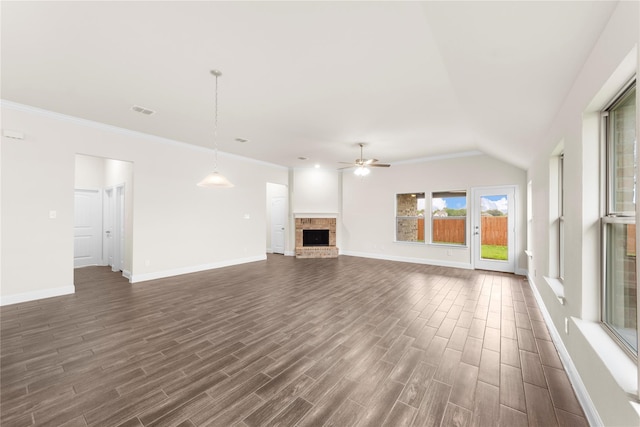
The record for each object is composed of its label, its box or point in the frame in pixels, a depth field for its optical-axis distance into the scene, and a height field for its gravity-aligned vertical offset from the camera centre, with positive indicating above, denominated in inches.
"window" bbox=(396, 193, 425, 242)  285.7 -3.5
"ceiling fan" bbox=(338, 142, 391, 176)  217.0 +44.6
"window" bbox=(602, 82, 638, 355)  58.6 -2.2
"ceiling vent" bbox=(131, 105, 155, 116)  149.6 +64.9
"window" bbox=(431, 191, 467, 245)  259.6 -3.2
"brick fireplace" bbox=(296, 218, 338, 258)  321.1 -34.2
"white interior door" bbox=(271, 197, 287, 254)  352.5 -12.0
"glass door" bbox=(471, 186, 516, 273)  228.4 -13.8
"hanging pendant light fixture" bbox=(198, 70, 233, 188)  130.9 +17.2
